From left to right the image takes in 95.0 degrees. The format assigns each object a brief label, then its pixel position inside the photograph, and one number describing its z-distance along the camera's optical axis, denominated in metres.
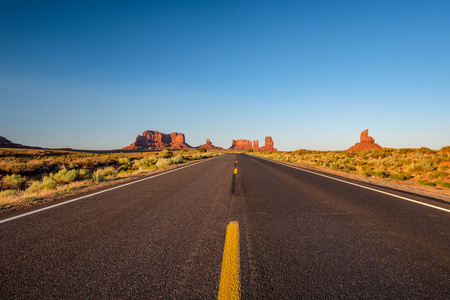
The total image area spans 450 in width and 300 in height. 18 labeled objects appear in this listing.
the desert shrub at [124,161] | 24.67
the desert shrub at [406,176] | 11.67
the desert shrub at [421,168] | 12.07
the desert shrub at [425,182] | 9.49
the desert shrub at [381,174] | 12.18
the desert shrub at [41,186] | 7.48
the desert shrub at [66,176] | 10.05
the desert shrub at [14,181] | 11.08
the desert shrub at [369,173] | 12.94
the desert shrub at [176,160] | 20.43
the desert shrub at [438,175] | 10.62
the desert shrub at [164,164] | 15.63
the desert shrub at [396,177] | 11.36
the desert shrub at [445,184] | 8.87
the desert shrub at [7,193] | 6.76
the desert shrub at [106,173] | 12.21
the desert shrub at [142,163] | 19.03
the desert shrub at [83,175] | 10.81
